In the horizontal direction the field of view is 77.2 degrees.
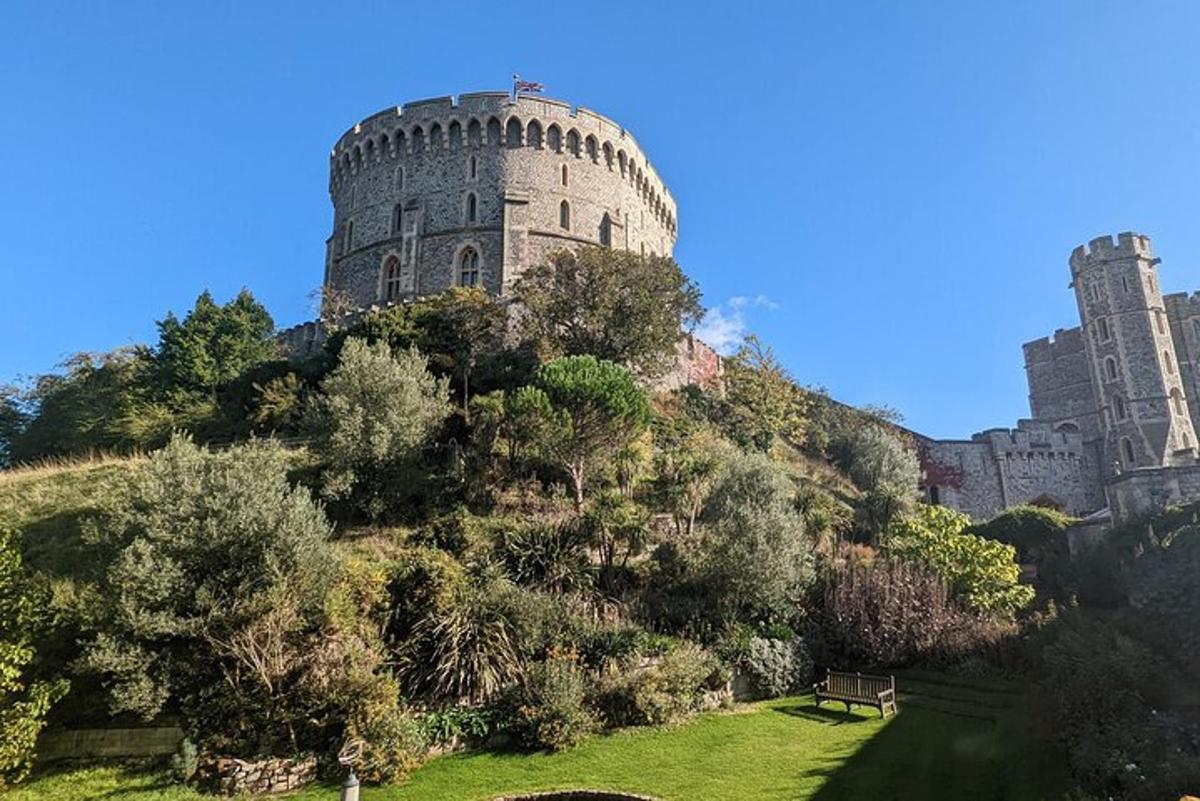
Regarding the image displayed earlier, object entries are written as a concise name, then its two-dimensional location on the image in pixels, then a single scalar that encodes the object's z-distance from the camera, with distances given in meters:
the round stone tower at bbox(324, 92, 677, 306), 34.56
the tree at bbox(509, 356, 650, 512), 19.28
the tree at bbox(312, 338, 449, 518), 18.53
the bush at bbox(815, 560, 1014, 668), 17.19
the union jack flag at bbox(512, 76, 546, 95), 37.25
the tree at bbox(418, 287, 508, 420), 25.34
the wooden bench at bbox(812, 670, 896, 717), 14.21
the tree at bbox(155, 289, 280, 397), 28.48
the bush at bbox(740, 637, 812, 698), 15.85
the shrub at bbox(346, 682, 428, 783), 11.40
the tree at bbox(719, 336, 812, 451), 31.03
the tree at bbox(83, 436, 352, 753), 11.98
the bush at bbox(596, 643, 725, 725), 13.51
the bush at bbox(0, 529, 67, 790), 11.09
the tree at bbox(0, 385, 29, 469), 34.11
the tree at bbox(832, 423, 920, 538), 26.80
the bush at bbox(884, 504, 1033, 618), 19.33
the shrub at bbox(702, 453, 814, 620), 16.95
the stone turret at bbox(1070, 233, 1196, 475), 42.50
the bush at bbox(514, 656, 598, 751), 12.50
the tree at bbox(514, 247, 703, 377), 26.66
